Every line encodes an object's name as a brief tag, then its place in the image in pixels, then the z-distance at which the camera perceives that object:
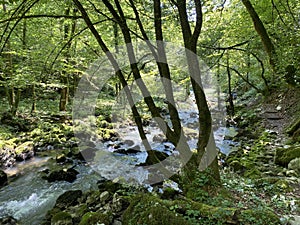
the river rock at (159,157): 5.93
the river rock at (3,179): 5.31
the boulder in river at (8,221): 3.81
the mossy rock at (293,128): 6.12
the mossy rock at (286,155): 4.54
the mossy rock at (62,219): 3.41
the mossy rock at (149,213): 2.30
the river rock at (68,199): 4.34
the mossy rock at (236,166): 5.06
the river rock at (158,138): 9.25
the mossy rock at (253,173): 4.15
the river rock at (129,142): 9.03
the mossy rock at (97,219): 2.83
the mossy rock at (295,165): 4.19
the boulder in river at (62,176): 5.61
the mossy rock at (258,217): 2.21
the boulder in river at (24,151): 6.91
